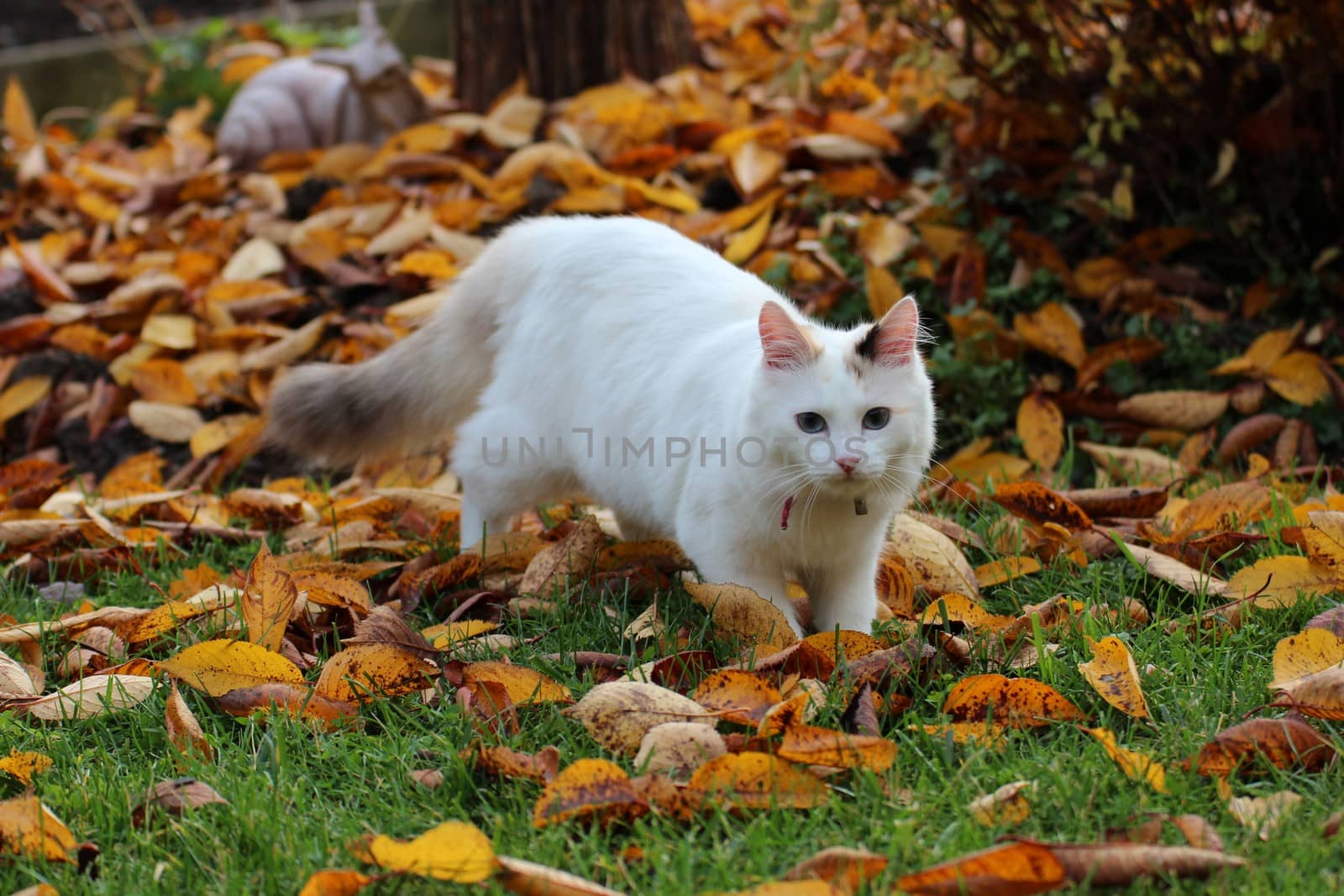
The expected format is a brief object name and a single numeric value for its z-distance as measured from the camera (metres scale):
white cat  2.61
